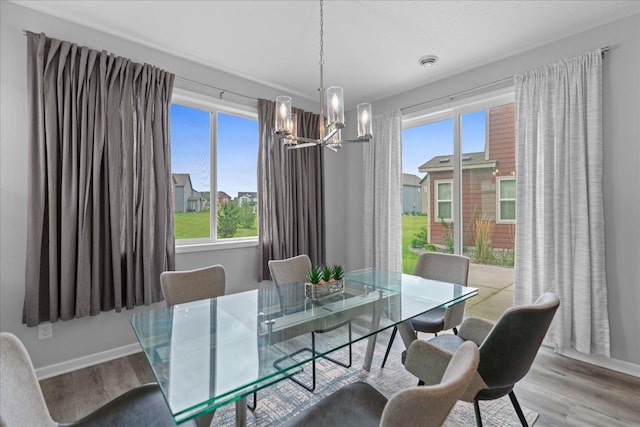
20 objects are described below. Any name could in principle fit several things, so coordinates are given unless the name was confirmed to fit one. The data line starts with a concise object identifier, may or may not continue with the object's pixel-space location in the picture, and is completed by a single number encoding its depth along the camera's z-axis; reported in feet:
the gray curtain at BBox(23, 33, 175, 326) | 7.34
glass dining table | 3.51
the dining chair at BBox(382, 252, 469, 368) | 7.49
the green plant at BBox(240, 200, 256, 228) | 11.81
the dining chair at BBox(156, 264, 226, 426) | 6.81
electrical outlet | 7.65
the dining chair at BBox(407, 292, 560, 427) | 4.25
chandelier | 5.77
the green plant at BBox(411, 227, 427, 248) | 12.48
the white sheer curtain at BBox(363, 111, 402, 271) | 12.65
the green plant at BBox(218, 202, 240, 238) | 11.30
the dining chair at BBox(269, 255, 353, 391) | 8.21
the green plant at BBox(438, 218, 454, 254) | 11.57
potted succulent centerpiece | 6.51
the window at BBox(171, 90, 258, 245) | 10.39
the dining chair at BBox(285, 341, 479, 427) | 2.50
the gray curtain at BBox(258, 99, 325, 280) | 11.54
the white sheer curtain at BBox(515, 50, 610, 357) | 7.95
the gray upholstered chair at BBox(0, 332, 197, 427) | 3.11
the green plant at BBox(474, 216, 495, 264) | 10.60
